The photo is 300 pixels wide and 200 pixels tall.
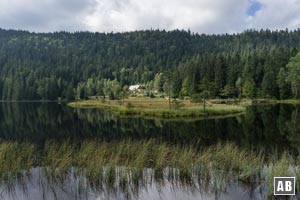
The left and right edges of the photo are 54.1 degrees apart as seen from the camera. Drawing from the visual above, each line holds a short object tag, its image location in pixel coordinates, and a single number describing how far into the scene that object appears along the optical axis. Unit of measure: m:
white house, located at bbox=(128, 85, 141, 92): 141.57
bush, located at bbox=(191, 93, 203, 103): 71.06
